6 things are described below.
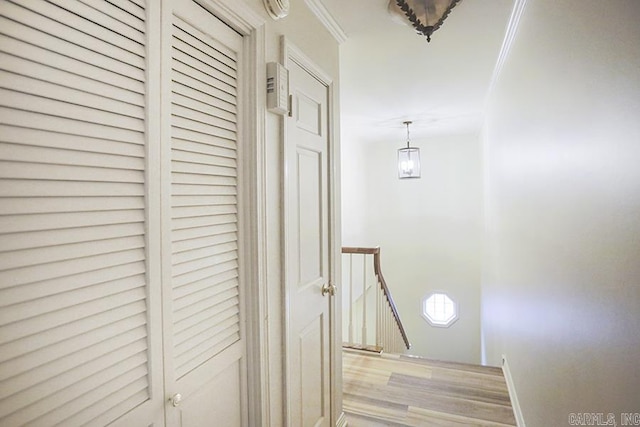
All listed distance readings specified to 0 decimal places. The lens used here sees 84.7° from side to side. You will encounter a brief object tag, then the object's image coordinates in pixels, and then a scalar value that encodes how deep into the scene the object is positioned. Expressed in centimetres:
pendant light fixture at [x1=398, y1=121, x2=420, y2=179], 431
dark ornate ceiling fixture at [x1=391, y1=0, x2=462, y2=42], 164
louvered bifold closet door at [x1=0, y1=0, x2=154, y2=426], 61
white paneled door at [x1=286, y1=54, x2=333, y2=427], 152
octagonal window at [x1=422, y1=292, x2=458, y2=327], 563
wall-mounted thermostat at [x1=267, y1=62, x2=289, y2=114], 132
